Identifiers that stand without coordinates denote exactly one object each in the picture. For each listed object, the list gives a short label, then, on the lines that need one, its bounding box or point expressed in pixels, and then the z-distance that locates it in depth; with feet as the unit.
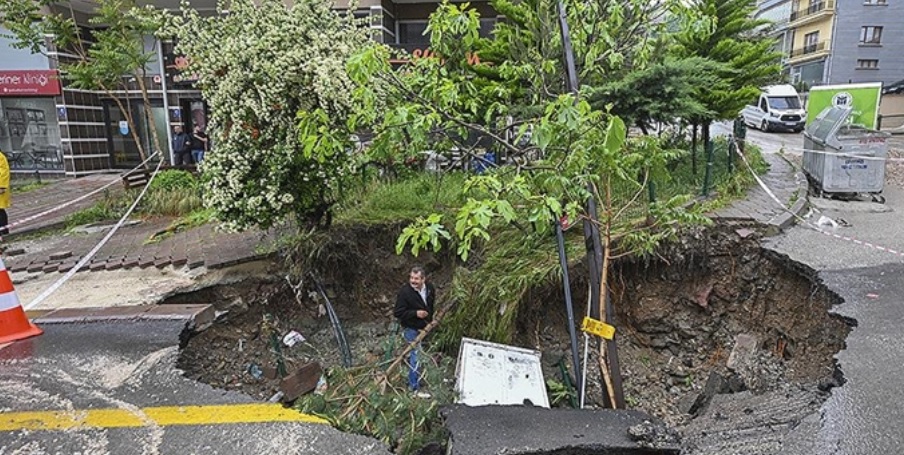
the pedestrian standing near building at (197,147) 47.93
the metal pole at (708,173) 27.67
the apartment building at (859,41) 113.37
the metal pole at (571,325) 13.82
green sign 37.68
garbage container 30.22
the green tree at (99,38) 37.32
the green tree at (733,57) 30.25
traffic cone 13.21
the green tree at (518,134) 10.28
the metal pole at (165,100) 52.16
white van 83.87
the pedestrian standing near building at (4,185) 28.43
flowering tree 18.71
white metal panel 14.56
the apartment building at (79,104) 51.11
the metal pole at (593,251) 12.88
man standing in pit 17.87
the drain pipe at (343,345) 18.38
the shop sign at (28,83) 50.78
